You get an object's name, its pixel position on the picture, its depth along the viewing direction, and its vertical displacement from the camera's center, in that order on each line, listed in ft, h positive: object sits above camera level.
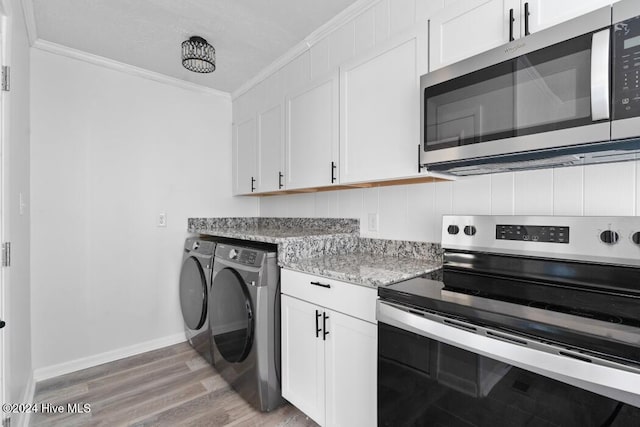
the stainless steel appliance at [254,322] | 5.68 -2.10
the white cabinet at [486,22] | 3.53 +2.37
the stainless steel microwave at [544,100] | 2.95 +1.25
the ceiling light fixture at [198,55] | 6.82 +3.47
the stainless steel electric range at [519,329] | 2.44 -1.07
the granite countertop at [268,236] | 5.78 -0.50
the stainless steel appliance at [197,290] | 7.55 -2.03
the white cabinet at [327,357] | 4.35 -2.26
